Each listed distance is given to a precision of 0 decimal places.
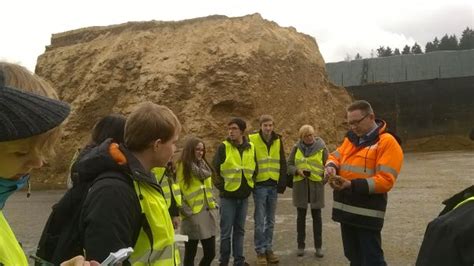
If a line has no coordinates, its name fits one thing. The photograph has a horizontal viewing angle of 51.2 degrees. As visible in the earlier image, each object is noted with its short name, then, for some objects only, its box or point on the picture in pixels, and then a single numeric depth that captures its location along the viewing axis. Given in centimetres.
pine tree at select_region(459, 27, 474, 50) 6272
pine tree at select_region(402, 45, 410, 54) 7554
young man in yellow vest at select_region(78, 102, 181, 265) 227
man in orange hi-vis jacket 462
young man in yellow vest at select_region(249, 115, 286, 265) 657
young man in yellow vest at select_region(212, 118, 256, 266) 625
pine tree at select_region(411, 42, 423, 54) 7356
